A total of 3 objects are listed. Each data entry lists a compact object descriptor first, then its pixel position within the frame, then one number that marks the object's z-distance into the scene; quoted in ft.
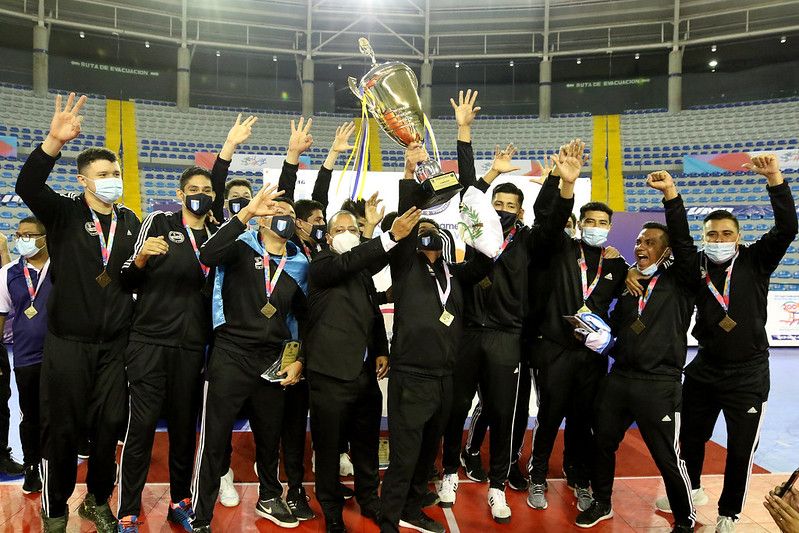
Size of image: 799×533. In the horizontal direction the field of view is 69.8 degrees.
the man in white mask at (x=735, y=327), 10.98
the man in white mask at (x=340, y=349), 10.19
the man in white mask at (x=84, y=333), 9.84
